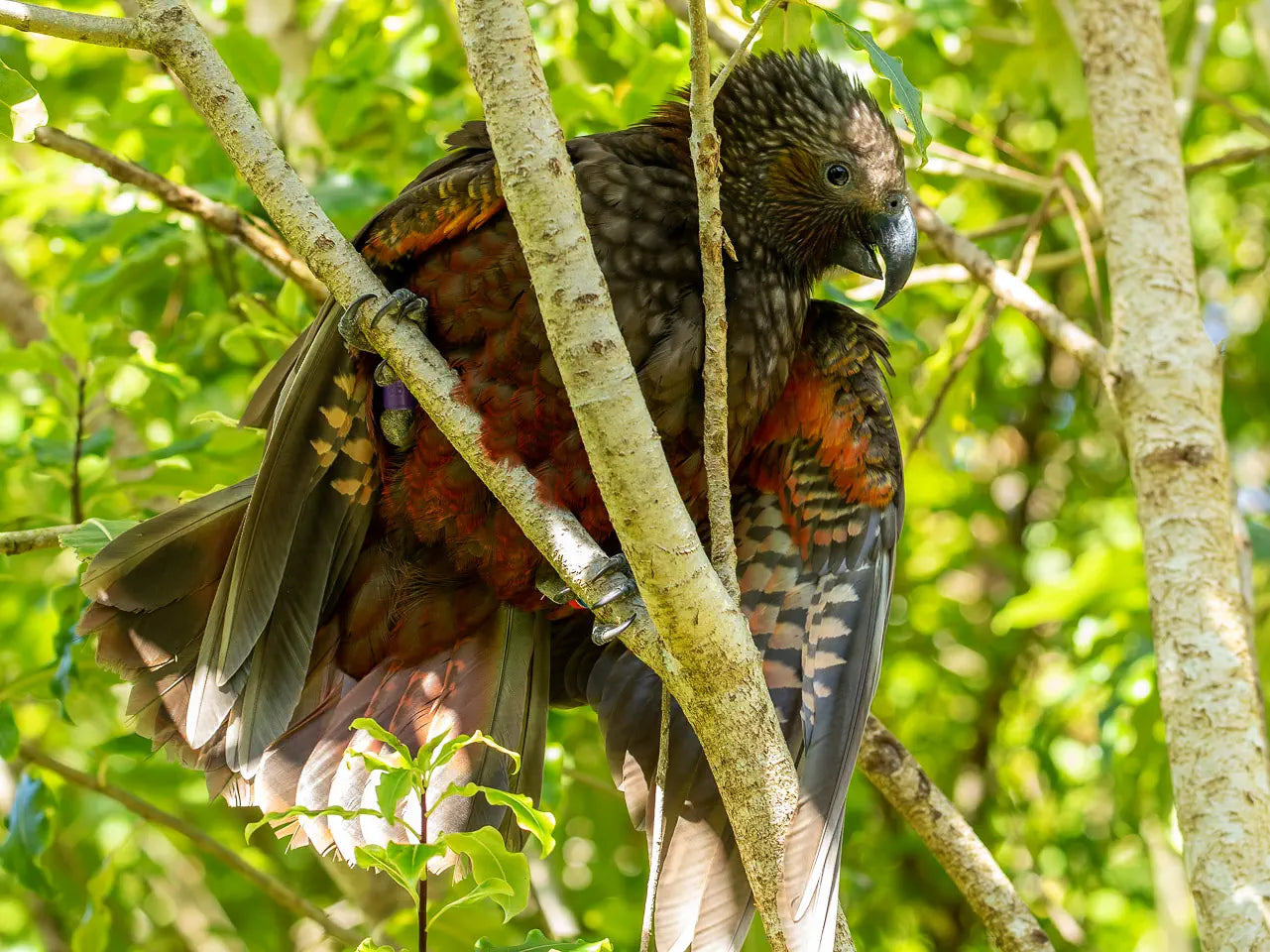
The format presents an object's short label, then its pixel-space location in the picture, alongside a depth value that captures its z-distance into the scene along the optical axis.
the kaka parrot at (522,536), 4.93
